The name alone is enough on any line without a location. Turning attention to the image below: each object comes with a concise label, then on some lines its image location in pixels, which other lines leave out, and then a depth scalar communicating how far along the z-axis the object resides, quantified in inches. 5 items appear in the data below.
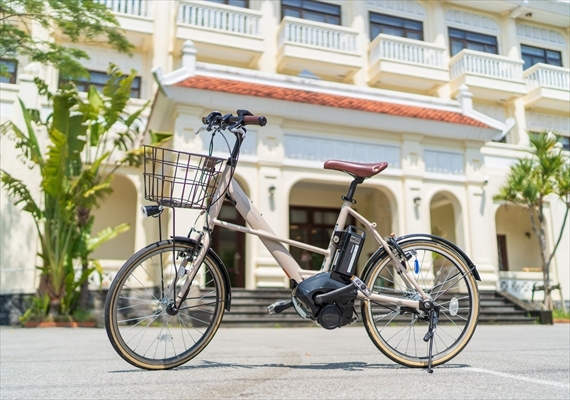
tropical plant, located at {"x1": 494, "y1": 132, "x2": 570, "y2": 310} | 519.8
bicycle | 117.7
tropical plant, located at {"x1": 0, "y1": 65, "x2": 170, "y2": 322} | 396.2
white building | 471.8
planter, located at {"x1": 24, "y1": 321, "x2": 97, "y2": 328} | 388.8
